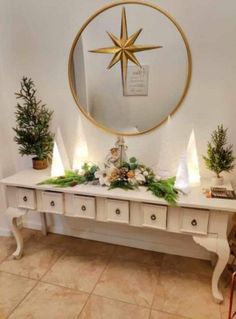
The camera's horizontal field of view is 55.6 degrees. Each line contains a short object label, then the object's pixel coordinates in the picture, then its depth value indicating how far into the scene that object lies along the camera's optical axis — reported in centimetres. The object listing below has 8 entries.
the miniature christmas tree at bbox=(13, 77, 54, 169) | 196
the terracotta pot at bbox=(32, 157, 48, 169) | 204
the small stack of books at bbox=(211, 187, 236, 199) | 147
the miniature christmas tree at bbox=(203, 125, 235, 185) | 162
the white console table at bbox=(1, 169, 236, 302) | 142
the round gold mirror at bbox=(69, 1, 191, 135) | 168
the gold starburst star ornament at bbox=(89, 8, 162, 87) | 173
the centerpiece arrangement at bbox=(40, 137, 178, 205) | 161
